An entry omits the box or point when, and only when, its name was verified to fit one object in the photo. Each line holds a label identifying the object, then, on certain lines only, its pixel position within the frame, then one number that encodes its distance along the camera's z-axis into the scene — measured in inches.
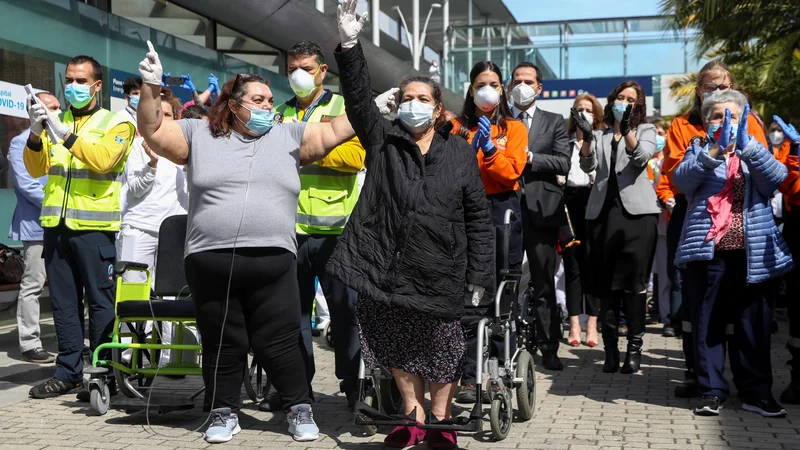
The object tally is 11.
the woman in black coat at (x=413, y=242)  215.0
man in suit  316.2
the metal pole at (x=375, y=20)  959.0
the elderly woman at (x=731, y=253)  258.2
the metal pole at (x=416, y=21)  1153.2
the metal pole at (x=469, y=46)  1238.9
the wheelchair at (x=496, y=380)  212.2
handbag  372.5
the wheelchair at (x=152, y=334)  253.4
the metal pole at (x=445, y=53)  1242.6
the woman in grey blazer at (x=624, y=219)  327.6
